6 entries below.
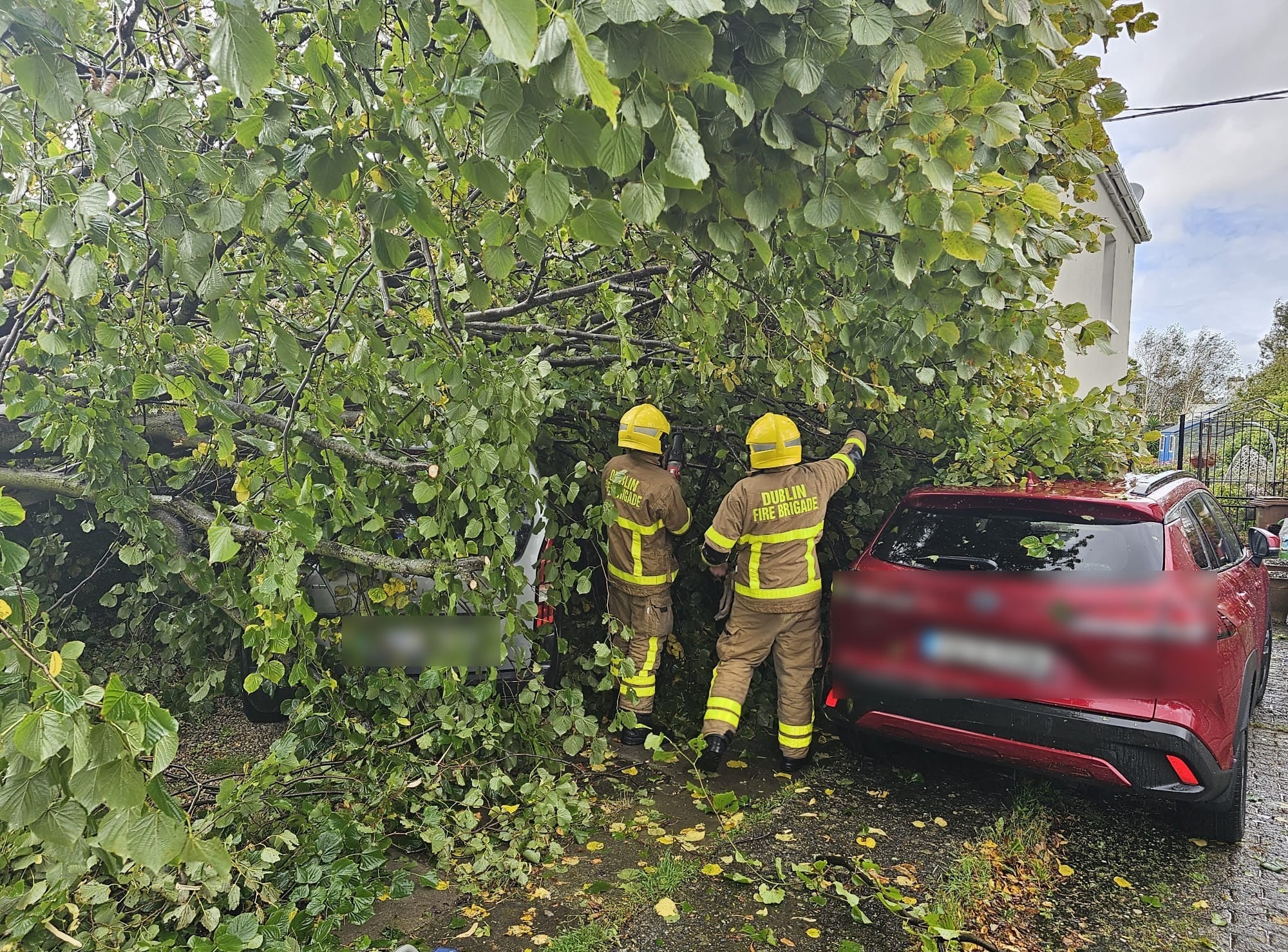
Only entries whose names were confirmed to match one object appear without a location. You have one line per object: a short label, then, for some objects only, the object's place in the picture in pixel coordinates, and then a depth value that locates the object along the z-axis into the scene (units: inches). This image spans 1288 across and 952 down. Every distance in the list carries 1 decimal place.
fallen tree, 54.9
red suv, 115.1
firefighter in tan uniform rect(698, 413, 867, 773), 162.6
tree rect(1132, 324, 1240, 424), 1667.1
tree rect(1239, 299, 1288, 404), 1088.7
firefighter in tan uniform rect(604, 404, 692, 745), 176.1
